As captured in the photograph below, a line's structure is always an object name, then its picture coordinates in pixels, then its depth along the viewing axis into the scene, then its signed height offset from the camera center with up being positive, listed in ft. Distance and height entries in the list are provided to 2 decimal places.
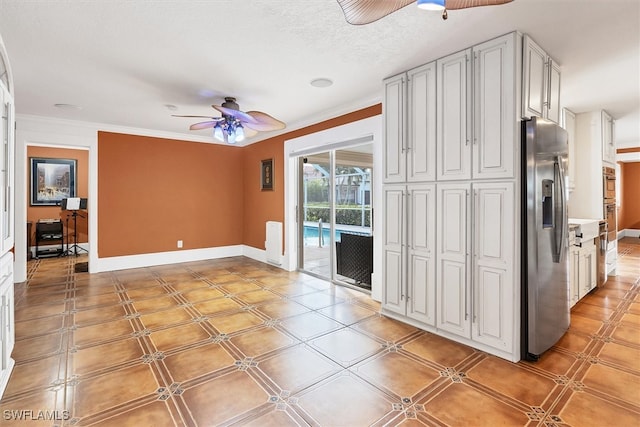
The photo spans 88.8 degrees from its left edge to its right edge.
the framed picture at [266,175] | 20.20 +2.48
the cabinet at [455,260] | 8.34 -1.38
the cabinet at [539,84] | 8.23 +3.51
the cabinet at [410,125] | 9.96 +2.83
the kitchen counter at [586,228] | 11.42 -0.59
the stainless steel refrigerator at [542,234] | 8.13 -0.56
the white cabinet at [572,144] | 14.85 +3.12
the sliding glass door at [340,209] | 14.97 +0.25
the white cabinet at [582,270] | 11.48 -2.18
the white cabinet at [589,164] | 14.58 +2.19
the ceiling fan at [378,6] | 4.97 +3.25
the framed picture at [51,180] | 22.65 +2.48
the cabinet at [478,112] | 8.20 +2.73
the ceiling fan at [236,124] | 11.40 +3.39
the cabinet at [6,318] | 6.95 -2.33
